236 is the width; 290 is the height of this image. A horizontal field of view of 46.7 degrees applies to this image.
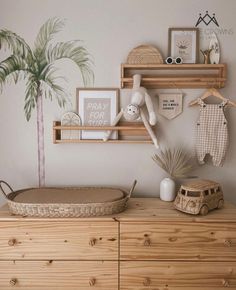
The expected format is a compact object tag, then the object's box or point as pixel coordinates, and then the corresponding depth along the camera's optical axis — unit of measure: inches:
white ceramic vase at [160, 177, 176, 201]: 65.7
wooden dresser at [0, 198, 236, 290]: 55.1
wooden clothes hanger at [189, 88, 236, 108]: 65.6
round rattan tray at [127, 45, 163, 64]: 66.8
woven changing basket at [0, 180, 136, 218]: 54.7
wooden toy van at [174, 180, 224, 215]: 56.0
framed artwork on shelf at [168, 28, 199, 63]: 67.9
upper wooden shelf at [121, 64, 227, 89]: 65.3
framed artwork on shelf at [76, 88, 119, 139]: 69.1
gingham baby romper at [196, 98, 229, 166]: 66.6
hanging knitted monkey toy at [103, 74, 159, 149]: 63.9
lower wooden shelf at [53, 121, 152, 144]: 66.6
